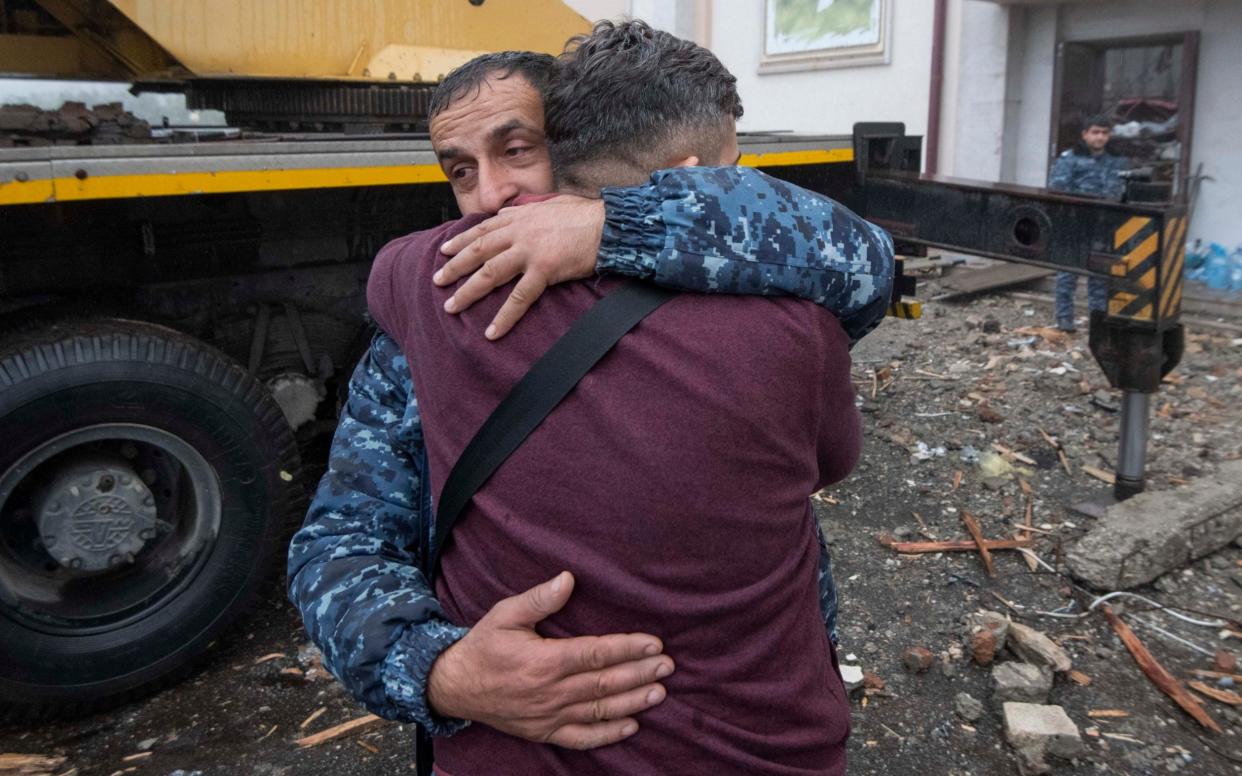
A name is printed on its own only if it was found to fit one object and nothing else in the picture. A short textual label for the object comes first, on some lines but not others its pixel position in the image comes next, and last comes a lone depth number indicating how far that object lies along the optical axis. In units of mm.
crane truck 2990
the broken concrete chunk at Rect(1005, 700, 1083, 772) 2865
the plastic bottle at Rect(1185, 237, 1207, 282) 10211
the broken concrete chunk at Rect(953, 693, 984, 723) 3092
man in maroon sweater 1095
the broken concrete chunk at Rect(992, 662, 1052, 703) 3162
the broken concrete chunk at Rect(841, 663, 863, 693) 3229
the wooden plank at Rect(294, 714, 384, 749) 3057
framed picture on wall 12484
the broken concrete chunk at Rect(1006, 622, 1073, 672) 3308
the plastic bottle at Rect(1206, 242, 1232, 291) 9977
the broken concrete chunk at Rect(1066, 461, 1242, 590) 3826
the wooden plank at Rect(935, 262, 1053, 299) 9406
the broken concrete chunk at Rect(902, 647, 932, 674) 3338
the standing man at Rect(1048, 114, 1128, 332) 8539
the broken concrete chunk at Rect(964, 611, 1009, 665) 3355
